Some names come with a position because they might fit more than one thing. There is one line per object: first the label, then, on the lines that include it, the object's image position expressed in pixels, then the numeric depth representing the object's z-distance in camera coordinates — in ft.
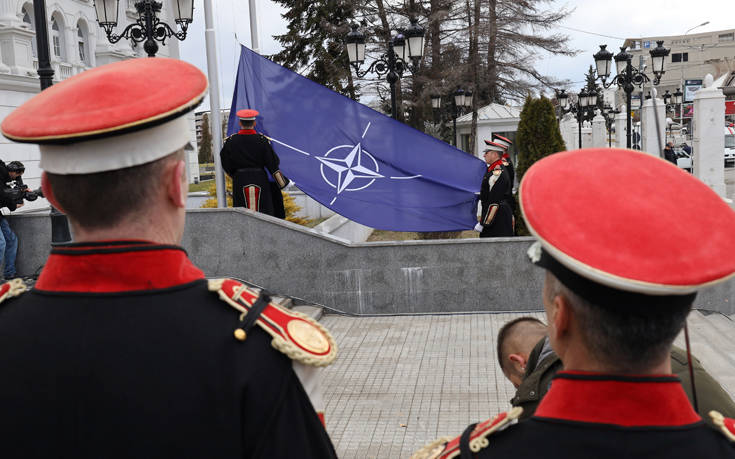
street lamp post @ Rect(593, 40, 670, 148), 63.67
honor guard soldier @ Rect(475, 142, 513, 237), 33.21
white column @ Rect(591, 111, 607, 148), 121.60
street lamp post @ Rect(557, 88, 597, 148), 98.73
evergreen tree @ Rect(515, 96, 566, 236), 47.14
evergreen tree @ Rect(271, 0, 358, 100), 100.89
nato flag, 32.24
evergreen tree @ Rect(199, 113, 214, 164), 247.09
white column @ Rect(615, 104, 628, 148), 96.89
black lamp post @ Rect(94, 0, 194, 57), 39.50
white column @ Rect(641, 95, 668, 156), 69.36
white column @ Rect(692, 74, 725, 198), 57.31
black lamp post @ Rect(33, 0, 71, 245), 32.94
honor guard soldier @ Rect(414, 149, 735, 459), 4.84
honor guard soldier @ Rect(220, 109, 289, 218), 31.60
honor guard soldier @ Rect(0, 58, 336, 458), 5.28
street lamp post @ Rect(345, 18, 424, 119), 46.88
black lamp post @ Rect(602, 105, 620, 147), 152.95
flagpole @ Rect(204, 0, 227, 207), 37.52
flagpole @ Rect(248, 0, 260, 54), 57.31
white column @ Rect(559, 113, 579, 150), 128.51
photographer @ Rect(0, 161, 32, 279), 33.78
